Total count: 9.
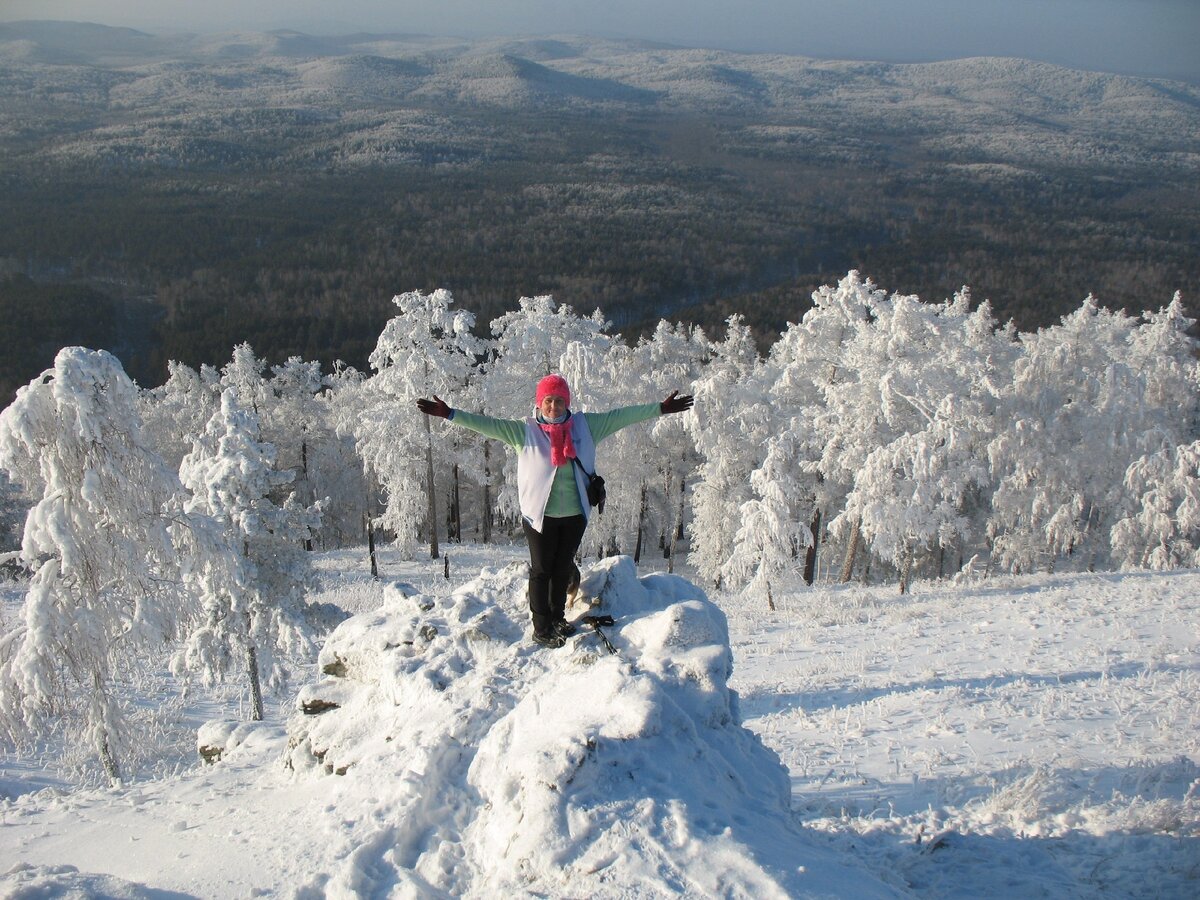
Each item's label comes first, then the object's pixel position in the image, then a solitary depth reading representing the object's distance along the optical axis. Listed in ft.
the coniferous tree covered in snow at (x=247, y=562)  47.62
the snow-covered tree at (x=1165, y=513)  75.05
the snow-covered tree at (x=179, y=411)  120.57
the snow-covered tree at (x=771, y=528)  69.15
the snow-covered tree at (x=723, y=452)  82.28
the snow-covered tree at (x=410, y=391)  79.66
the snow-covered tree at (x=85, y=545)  30.78
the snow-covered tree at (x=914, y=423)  65.98
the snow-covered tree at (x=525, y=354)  84.53
